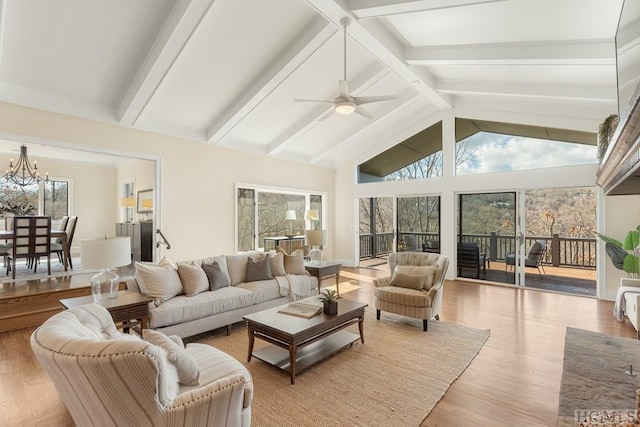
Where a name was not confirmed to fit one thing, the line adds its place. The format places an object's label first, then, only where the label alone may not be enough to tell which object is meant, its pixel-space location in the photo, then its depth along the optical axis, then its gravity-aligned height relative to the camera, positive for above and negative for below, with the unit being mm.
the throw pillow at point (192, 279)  3691 -741
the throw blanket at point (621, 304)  4164 -1146
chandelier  6513 +995
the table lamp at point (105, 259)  2824 -379
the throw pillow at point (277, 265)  4680 -709
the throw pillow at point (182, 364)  1693 -809
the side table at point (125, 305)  2875 -820
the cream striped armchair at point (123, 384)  1253 -732
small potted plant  3123 -865
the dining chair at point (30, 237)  4993 -328
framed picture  6822 +365
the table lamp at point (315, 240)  5410 -379
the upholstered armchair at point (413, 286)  3828 -911
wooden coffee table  2703 -1079
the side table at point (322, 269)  5136 -845
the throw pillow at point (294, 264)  4863 -726
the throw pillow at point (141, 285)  3422 -750
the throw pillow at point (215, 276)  3945 -743
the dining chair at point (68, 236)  5780 -352
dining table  5520 -431
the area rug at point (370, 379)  2234 -1401
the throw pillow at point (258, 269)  4418 -737
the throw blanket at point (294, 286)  4438 -991
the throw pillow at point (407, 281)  4125 -840
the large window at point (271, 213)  6898 +115
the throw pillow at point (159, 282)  3400 -715
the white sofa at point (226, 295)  3342 -955
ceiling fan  3584 +1384
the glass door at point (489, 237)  6293 -386
